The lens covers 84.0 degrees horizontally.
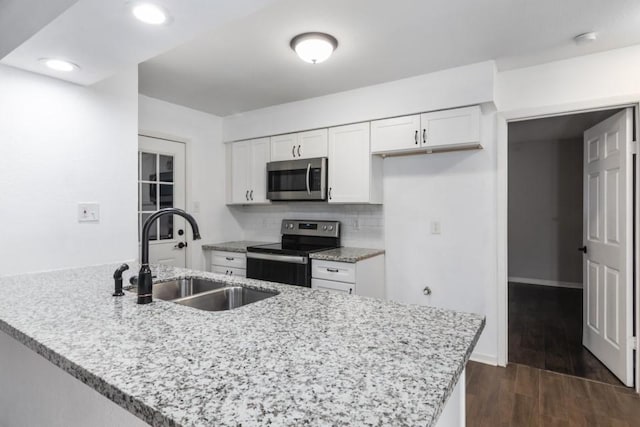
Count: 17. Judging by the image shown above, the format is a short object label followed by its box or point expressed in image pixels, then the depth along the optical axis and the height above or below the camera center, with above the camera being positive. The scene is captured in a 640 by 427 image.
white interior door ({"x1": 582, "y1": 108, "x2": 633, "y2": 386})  2.43 -0.24
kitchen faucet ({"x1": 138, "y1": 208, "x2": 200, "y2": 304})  1.33 -0.19
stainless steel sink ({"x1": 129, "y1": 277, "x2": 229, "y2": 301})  1.75 -0.37
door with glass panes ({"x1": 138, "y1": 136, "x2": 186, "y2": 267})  3.34 +0.21
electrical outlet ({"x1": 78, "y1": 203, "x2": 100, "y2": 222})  2.24 +0.01
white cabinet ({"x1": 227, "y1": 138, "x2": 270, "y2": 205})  3.81 +0.47
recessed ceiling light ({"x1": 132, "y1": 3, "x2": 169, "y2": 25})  1.38 +0.81
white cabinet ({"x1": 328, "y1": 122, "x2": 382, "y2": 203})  3.16 +0.42
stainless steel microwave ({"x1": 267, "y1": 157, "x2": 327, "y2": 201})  3.37 +0.33
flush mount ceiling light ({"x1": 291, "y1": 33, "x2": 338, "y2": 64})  2.17 +1.04
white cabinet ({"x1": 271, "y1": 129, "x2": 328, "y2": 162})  3.40 +0.68
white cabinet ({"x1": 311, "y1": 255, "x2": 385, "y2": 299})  2.97 -0.54
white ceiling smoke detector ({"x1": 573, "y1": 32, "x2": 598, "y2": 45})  2.18 +1.09
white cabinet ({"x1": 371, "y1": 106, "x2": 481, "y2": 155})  2.69 +0.65
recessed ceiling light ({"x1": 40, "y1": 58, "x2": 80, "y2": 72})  1.87 +0.81
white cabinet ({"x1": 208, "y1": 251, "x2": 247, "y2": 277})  3.65 -0.52
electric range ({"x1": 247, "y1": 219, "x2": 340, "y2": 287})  3.18 -0.35
